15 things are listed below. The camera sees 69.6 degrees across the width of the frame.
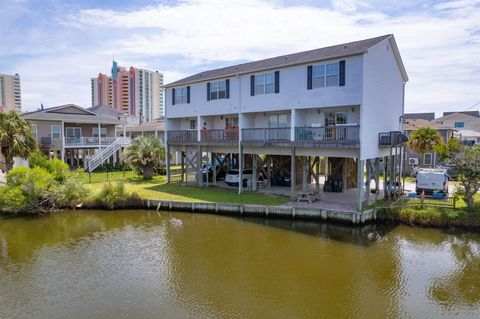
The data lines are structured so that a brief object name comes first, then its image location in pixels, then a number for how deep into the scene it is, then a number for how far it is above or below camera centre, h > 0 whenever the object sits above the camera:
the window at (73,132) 37.66 +1.58
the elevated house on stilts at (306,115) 19.88 +2.21
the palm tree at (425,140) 29.62 +0.56
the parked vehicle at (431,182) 21.89 -2.28
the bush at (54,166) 23.48 -1.38
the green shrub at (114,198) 22.50 -3.42
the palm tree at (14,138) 25.72 +0.64
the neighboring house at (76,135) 34.97 +1.26
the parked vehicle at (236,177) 26.94 -2.43
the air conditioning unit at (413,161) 33.97 -1.44
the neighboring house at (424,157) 34.38 -1.05
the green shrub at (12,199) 20.78 -3.24
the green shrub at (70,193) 22.48 -3.11
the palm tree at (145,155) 30.52 -0.78
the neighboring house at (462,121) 53.86 +4.12
